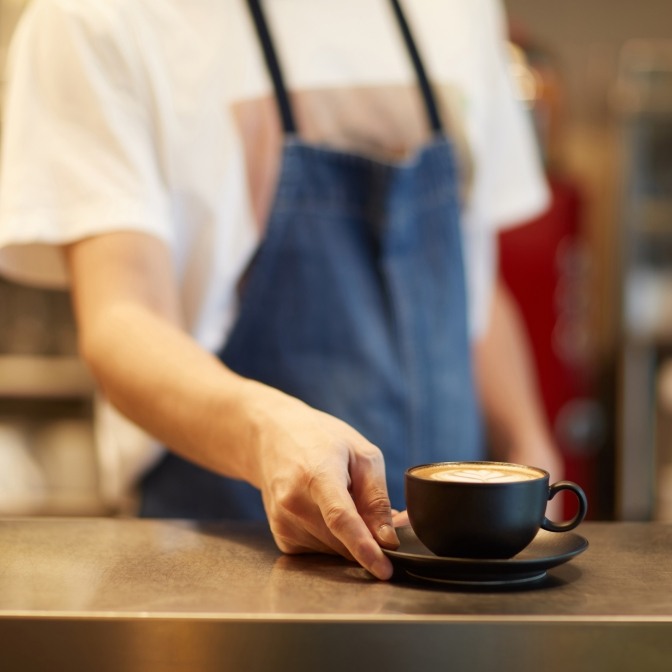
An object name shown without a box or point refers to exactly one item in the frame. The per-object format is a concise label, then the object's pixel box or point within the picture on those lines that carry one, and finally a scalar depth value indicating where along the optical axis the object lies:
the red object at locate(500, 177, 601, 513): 4.13
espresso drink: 1.20
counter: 1.09
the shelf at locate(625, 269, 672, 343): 4.62
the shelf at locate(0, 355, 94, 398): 3.84
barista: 1.60
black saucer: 1.16
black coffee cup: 1.17
